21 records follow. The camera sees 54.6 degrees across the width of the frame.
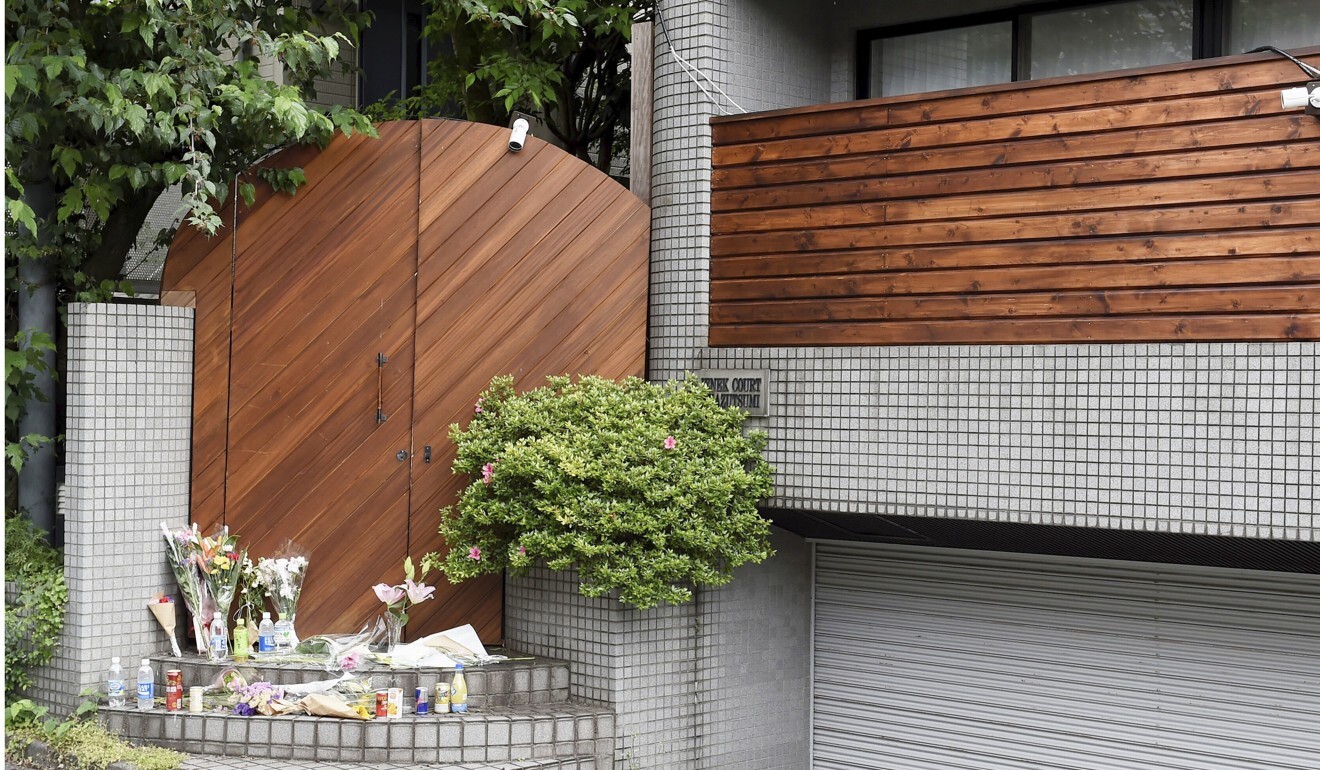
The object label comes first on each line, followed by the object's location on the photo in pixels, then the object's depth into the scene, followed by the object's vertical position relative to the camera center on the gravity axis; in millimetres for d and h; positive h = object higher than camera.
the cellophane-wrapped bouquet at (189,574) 7605 -1125
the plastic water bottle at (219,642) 7504 -1509
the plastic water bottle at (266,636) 7684 -1501
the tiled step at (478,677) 7207 -1650
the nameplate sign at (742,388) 7867 +41
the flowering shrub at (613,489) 7094 -552
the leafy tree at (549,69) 9398 +2596
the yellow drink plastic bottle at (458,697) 7027 -1691
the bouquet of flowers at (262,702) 6855 -1699
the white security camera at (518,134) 8070 +1623
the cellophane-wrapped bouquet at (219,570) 7590 -1097
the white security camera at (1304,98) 6082 +1465
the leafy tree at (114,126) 7180 +1539
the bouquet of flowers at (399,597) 7516 -1231
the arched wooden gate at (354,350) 7957 +240
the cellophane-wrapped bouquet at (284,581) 7727 -1177
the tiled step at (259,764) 6645 -1973
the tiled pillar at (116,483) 7383 -583
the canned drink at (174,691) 7066 -1694
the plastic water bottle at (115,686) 7199 -1699
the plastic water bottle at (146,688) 7141 -1694
